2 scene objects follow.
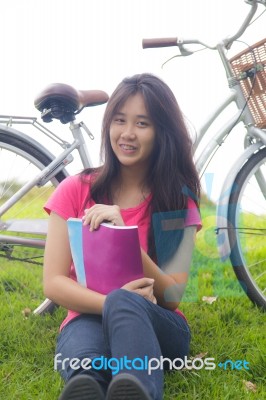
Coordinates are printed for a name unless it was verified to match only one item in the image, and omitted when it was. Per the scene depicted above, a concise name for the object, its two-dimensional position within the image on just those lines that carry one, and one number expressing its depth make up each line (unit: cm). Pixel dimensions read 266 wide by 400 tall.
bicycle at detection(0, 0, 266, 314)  228
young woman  161
